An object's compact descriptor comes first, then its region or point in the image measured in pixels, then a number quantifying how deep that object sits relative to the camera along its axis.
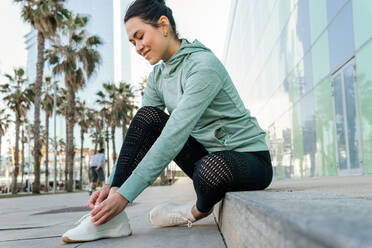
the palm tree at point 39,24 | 17.45
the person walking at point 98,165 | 11.52
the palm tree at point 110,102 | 34.06
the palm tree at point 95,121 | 40.91
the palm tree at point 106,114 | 34.88
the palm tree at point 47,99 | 31.52
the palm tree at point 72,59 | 20.58
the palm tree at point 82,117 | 38.59
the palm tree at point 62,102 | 32.16
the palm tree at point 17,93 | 29.22
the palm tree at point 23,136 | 39.46
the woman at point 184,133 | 1.46
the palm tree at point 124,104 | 33.94
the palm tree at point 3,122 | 34.49
